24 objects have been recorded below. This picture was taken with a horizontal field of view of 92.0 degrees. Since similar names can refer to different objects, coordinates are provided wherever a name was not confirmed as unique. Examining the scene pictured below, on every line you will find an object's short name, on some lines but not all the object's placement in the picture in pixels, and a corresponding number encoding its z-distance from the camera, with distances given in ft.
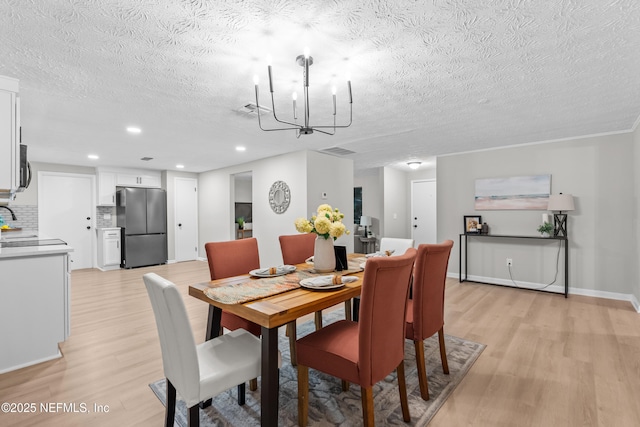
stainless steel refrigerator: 21.21
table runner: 5.63
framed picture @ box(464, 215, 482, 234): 16.31
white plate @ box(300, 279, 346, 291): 6.04
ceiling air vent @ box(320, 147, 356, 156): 16.47
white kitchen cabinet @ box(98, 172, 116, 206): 21.40
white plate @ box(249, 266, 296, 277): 7.34
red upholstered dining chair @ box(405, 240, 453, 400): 6.31
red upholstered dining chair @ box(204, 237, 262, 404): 7.14
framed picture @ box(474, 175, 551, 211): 14.73
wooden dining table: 4.81
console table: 13.58
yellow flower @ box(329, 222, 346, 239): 7.30
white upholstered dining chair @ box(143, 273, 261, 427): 4.23
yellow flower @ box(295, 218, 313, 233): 7.42
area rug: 5.74
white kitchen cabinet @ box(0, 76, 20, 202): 7.55
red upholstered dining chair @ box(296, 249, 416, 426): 4.77
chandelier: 6.34
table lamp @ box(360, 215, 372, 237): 25.31
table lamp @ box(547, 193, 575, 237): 13.35
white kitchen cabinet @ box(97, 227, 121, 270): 20.94
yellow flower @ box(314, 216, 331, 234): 7.20
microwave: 9.00
